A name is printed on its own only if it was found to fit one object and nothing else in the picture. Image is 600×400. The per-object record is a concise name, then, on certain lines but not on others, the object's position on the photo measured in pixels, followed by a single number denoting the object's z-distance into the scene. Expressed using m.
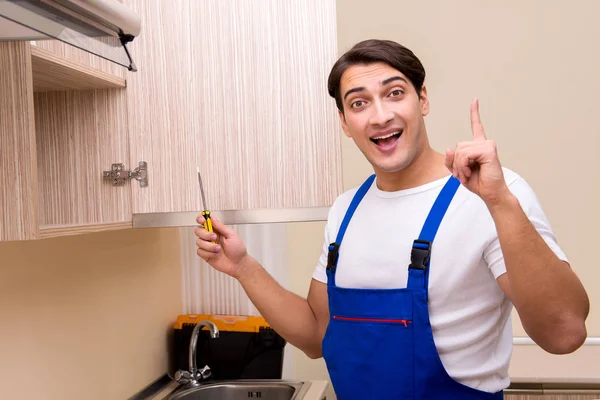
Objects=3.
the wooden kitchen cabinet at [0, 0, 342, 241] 1.73
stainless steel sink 2.35
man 1.36
